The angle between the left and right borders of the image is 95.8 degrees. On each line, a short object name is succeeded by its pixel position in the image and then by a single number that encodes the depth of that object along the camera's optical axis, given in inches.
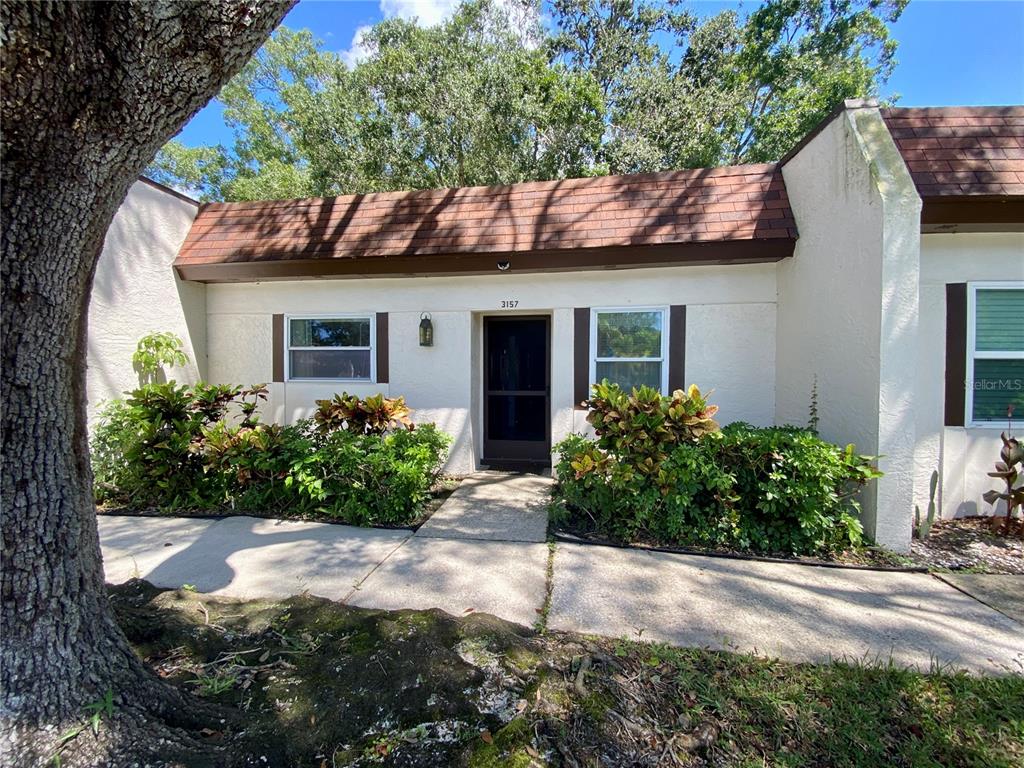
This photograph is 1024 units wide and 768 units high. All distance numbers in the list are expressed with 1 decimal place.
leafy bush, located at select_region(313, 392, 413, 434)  201.8
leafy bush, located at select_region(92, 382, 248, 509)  191.8
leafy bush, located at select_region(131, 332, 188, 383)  223.0
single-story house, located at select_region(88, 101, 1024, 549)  155.9
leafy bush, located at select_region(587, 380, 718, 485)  158.9
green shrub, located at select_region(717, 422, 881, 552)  146.3
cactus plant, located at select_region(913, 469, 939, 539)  157.6
